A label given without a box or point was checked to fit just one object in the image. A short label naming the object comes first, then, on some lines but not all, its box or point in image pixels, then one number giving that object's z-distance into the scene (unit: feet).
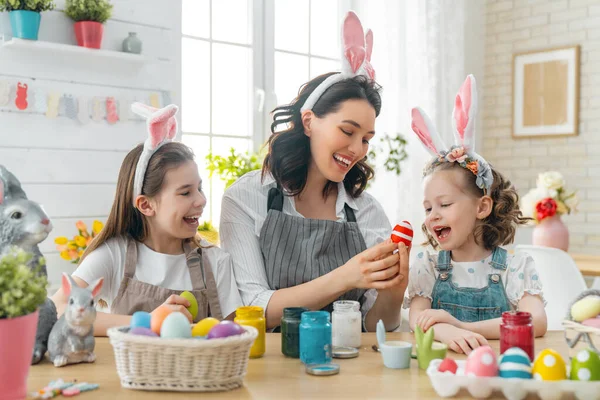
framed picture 16.81
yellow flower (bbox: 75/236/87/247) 10.32
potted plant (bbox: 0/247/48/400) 3.89
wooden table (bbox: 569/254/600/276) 11.60
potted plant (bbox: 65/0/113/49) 10.55
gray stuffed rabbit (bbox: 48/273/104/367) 4.47
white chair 10.71
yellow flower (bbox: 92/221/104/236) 10.53
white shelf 10.02
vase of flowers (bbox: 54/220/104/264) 10.32
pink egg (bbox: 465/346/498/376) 4.05
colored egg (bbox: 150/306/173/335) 4.22
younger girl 6.40
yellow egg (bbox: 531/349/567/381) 3.99
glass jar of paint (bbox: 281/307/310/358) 4.93
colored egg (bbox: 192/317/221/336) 4.31
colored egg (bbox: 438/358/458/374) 4.15
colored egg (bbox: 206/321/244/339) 4.14
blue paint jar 4.70
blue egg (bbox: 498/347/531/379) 4.03
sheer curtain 15.78
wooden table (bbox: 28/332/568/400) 4.07
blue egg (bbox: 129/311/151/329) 4.32
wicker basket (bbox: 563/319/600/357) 4.32
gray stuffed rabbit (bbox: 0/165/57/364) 4.64
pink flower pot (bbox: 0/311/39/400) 3.89
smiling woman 6.63
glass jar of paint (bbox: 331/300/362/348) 5.21
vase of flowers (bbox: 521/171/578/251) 12.96
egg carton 3.93
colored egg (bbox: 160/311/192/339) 4.10
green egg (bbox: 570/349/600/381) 3.96
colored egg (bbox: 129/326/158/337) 4.15
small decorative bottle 11.23
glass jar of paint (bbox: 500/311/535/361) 4.63
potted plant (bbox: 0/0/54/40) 9.85
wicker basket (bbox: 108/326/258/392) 4.03
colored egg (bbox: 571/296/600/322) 4.45
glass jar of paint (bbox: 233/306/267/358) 4.96
